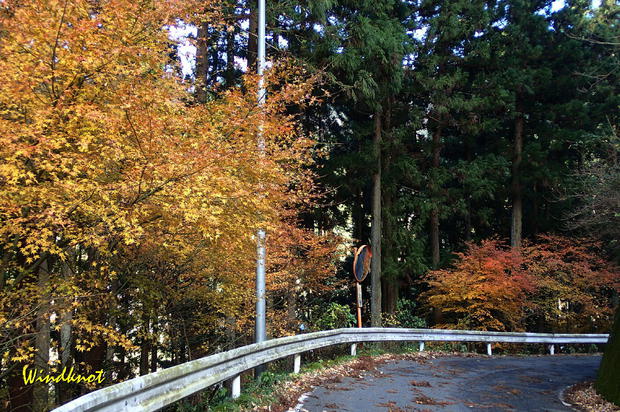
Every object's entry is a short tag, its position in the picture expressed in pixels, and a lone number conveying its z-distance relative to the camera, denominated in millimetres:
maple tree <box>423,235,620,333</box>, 20141
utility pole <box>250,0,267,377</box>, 8623
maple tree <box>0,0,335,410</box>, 5992
